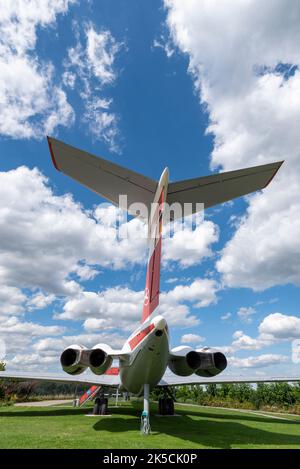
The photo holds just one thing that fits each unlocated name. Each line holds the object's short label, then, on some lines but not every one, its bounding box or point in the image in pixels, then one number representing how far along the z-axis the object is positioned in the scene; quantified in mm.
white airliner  8719
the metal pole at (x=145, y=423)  8730
